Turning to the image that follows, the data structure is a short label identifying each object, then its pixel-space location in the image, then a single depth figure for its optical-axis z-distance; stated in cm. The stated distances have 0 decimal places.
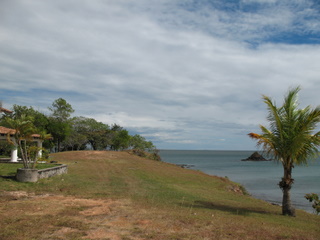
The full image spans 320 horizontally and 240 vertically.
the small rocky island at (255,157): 13088
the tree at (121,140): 6506
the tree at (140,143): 6812
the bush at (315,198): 1768
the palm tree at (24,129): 1734
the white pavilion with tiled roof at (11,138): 2555
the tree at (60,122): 5284
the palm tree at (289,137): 1291
